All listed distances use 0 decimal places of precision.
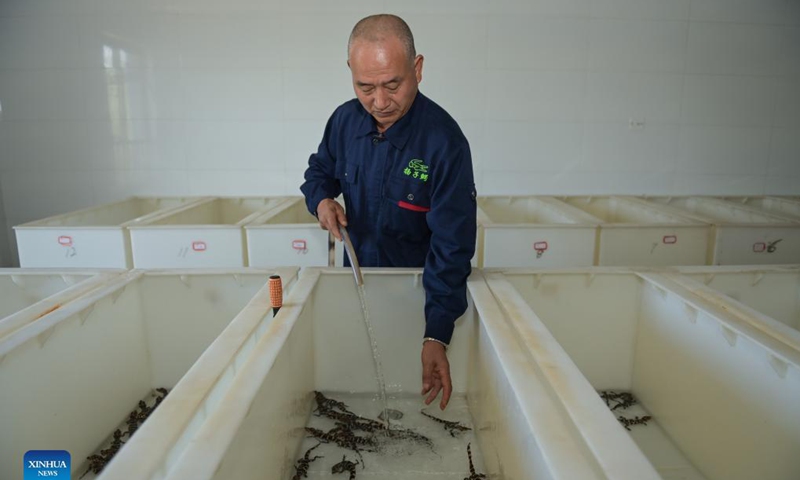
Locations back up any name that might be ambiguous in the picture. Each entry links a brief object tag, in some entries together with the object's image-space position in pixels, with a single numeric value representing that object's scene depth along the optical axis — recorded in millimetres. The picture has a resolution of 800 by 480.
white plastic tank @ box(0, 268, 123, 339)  1231
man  1045
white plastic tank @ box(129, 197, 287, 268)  1872
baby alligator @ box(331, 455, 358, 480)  958
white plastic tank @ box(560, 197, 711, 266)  1893
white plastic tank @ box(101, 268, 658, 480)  565
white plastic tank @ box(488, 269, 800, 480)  849
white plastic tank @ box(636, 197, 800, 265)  1882
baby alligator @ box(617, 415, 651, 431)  1149
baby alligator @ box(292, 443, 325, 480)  954
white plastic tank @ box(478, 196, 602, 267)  1888
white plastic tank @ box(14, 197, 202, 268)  1853
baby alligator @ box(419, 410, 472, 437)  1087
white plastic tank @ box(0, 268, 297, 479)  877
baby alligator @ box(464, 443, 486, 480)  941
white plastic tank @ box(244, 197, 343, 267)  1882
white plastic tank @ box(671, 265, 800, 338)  1224
